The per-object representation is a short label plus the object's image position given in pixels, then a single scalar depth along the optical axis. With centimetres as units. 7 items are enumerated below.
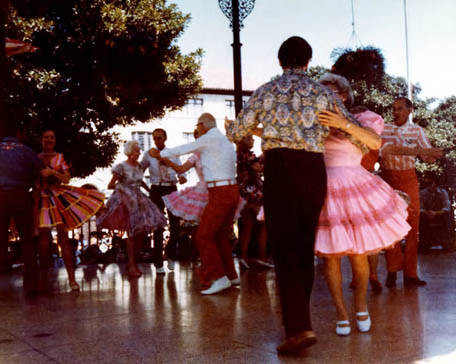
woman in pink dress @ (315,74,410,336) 442
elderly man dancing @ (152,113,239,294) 716
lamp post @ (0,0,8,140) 819
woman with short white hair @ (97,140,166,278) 917
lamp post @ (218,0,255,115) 966
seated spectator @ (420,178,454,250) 1170
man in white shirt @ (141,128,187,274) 962
